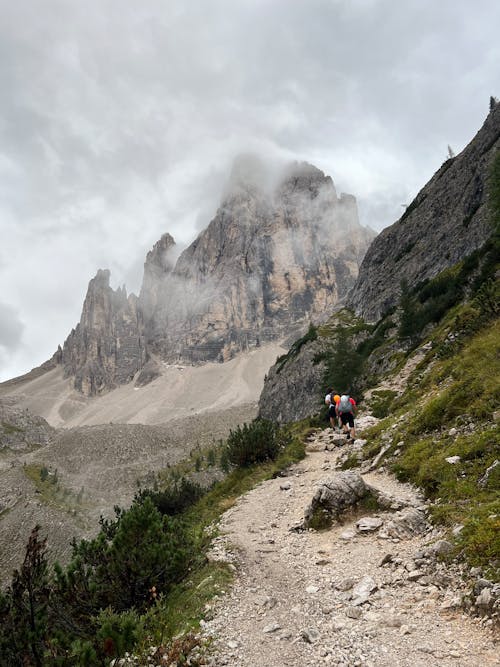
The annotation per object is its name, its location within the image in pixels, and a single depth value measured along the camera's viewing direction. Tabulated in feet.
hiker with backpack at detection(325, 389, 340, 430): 69.22
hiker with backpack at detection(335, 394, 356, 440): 58.34
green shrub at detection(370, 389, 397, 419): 65.87
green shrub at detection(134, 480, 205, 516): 75.00
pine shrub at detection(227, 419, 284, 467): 59.00
